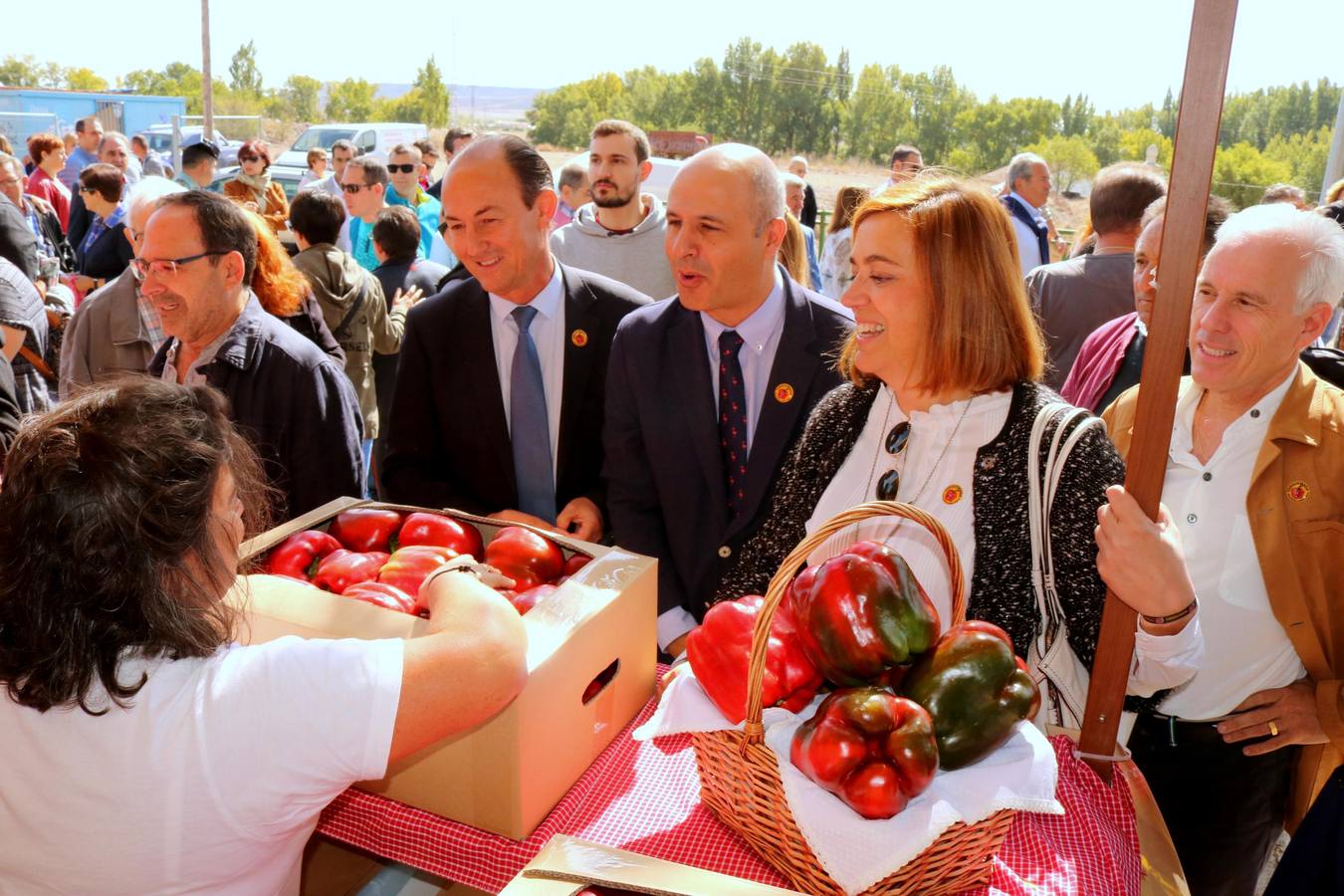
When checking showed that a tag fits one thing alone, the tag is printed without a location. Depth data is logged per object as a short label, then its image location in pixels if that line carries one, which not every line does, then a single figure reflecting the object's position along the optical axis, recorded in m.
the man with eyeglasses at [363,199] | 6.74
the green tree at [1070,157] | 28.05
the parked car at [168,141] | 17.79
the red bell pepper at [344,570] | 1.56
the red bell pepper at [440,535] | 1.72
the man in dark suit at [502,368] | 2.60
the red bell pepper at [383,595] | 1.45
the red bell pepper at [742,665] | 1.21
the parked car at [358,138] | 16.45
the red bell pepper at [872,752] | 1.04
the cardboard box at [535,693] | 1.29
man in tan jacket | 1.87
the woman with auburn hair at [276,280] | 2.92
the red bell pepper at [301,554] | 1.64
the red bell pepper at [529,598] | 1.46
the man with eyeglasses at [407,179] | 7.69
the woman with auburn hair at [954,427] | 1.60
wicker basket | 1.08
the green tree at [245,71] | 59.16
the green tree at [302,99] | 58.00
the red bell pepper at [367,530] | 1.76
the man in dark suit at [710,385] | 2.36
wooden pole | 1.07
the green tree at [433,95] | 41.88
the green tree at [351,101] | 55.66
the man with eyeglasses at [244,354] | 2.57
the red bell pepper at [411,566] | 1.54
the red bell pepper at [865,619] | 1.15
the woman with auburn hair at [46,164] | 9.05
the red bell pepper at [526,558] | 1.63
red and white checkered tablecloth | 1.22
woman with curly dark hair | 1.11
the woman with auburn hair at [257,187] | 5.60
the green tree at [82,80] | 66.00
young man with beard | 4.67
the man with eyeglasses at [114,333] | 3.34
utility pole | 20.89
